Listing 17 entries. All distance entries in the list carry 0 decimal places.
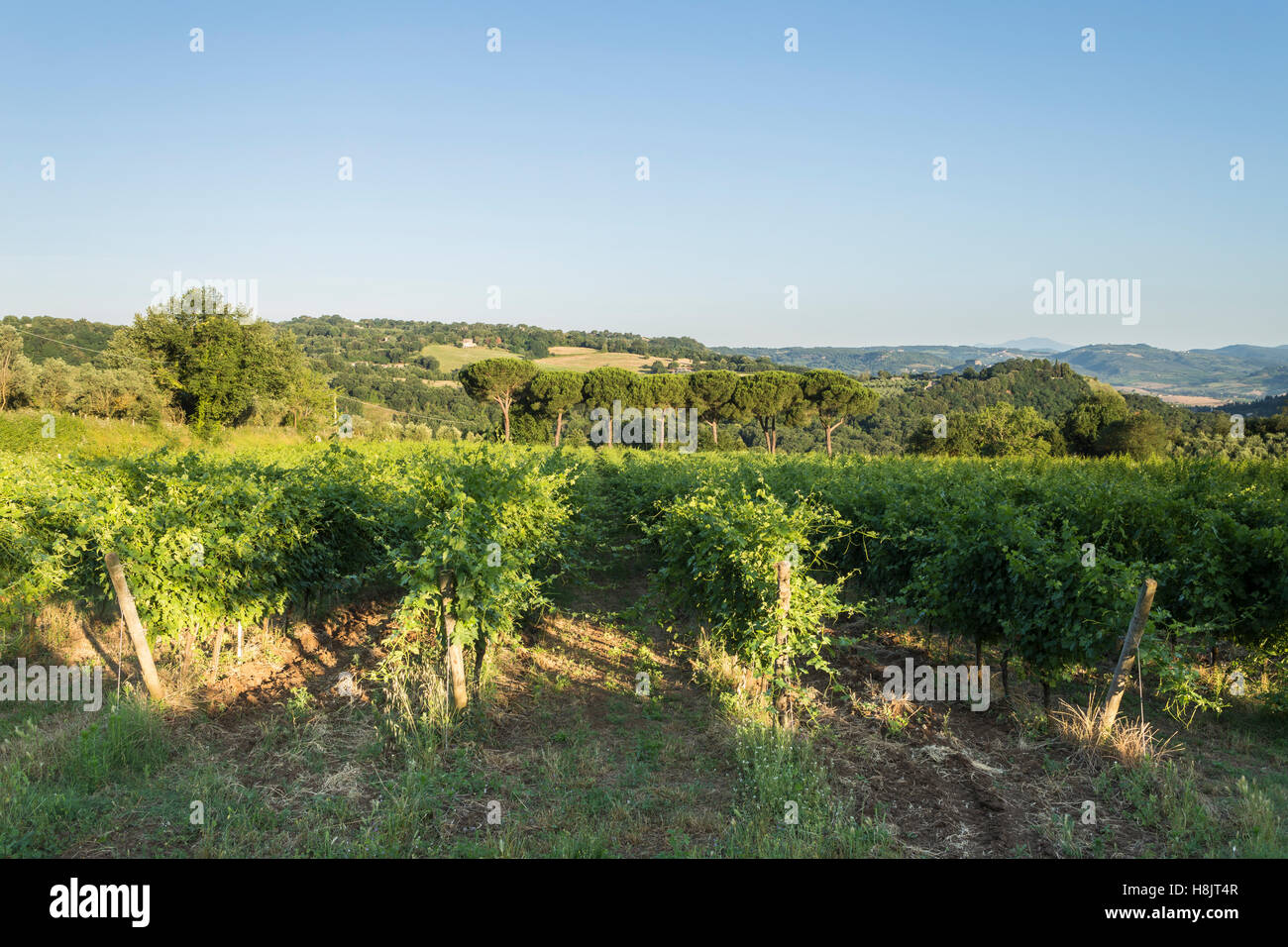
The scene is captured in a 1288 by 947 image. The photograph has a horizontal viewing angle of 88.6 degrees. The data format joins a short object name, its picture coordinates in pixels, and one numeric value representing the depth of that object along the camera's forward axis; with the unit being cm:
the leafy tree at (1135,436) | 2688
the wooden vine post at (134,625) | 599
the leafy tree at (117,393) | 2856
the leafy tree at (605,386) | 5225
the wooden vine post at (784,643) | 559
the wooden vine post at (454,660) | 593
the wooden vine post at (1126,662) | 525
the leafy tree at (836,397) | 4903
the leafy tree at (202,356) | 3222
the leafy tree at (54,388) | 2850
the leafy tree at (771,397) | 4912
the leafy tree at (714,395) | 5069
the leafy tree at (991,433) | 3866
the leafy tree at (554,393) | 5122
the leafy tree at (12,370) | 2730
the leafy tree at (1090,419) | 3503
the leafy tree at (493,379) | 5097
